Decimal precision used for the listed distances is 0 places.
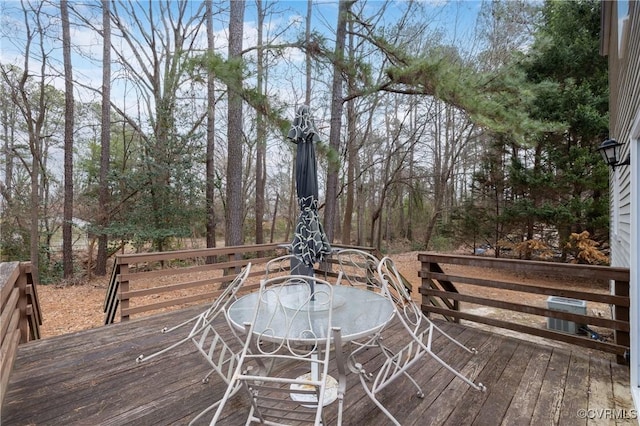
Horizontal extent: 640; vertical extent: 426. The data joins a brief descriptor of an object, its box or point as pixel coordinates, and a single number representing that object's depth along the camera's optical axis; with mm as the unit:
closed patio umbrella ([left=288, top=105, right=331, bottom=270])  2188
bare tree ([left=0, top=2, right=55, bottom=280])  7324
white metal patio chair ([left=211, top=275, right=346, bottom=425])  1476
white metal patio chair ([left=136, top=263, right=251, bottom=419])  1830
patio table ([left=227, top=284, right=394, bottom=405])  1738
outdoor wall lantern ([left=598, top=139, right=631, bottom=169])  3035
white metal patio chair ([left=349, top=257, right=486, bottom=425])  1759
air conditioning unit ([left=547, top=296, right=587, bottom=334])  3970
